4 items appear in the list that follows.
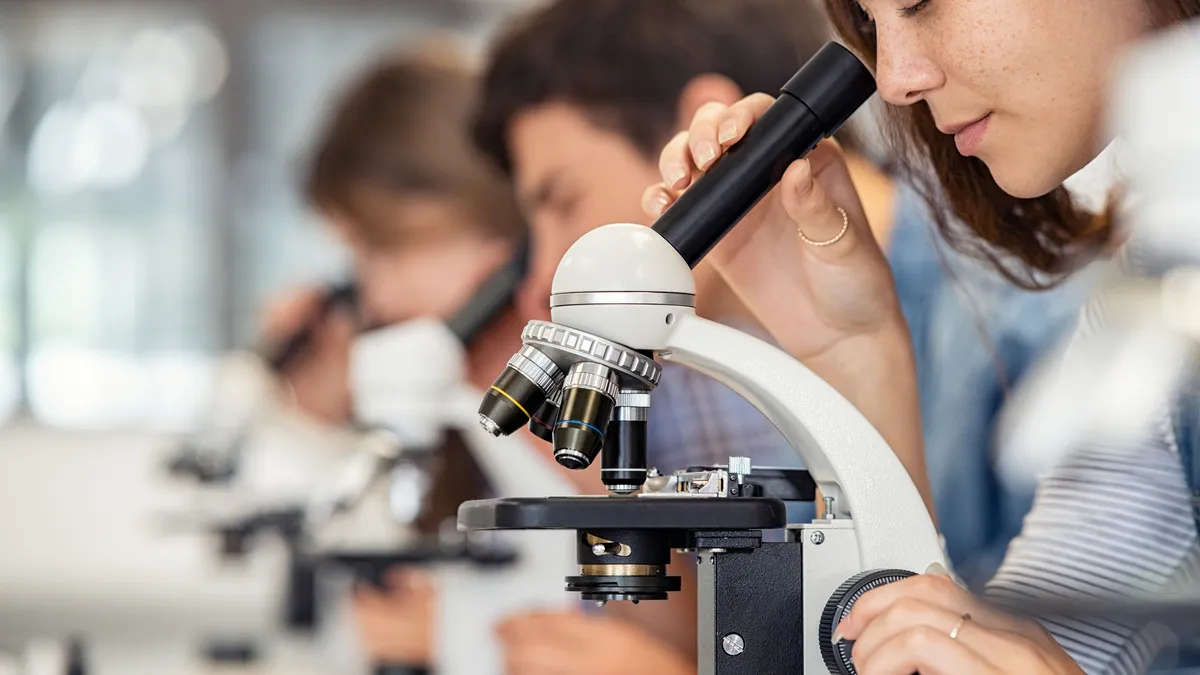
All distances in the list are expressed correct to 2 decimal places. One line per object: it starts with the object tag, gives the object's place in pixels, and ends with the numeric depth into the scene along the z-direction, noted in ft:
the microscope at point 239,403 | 10.20
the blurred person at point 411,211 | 7.89
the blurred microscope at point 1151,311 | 3.58
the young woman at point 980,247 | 3.49
